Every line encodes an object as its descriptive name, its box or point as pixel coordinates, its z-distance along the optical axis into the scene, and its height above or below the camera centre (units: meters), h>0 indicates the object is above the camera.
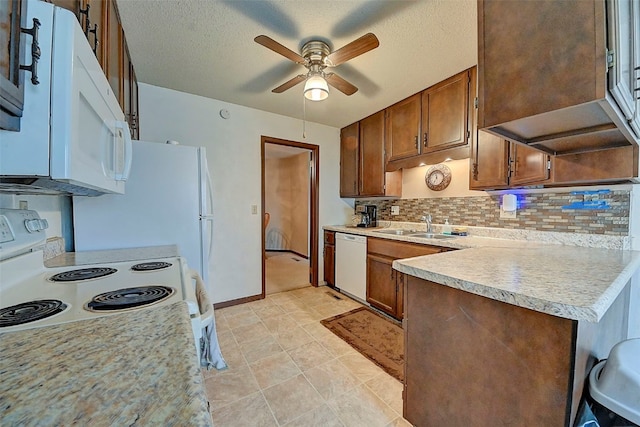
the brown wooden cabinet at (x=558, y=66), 0.73 +0.48
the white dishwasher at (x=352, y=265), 2.86 -0.61
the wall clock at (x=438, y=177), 2.62 +0.39
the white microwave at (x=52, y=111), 0.53 +0.23
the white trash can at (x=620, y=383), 0.73 -0.53
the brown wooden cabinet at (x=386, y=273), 2.35 -0.61
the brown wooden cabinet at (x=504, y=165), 1.69 +0.36
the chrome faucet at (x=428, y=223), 2.68 -0.10
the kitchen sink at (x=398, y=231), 2.80 -0.20
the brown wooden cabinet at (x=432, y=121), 2.15 +0.90
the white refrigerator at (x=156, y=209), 1.60 +0.04
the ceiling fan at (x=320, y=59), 1.47 +1.01
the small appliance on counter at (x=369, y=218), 3.35 -0.05
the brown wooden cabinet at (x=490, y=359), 0.77 -0.53
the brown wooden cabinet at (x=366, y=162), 3.01 +0.68
